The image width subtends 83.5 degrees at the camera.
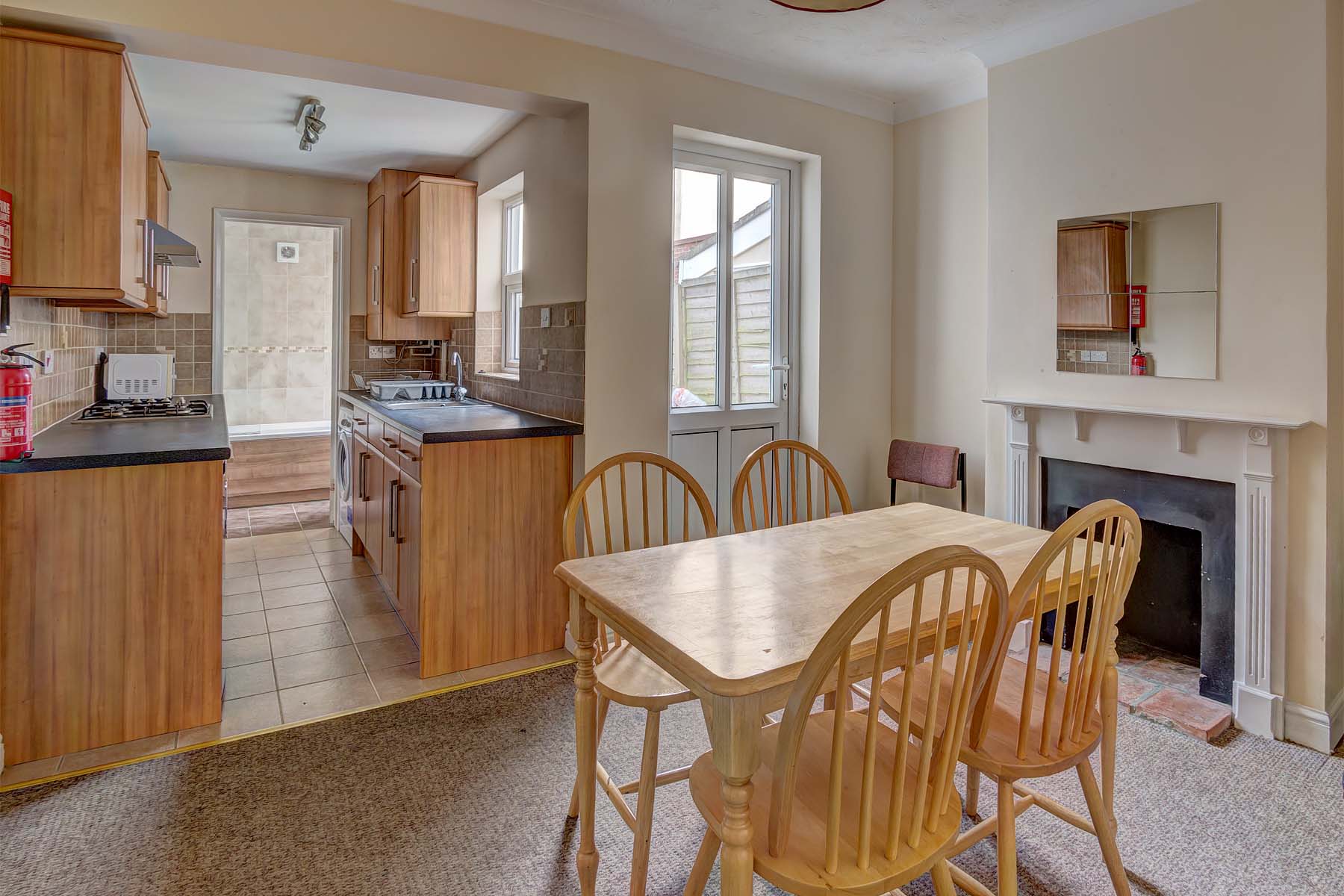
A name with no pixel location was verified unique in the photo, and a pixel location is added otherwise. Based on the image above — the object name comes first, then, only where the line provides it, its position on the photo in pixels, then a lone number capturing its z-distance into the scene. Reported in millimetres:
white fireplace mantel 2424
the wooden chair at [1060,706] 1439
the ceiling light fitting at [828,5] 1440
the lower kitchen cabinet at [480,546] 2850
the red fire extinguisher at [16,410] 2139
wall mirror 2600
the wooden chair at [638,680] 1623
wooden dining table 1190
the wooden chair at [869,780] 1127
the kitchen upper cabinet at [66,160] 2307
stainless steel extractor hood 3498
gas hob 3533
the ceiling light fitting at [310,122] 3633
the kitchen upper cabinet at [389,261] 4805
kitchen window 4438
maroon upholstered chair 3525
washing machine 4520
